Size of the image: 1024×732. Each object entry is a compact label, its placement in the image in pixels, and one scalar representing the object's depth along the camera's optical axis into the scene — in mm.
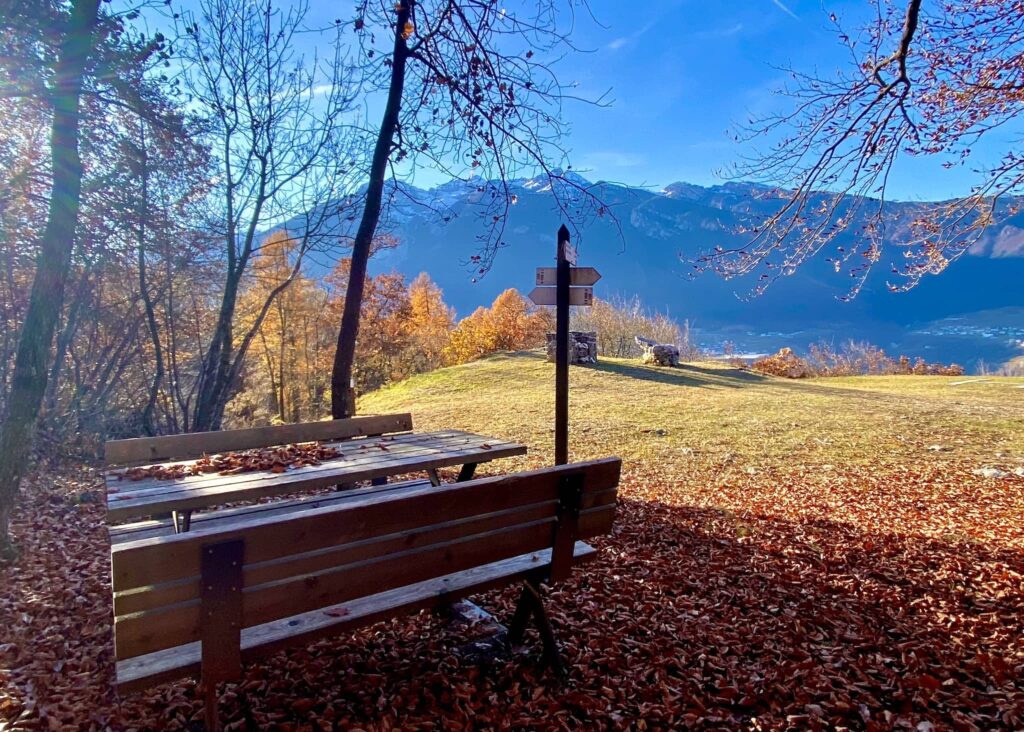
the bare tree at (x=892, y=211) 4566
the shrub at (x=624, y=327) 30875
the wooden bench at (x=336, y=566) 1677
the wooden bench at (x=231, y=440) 3512
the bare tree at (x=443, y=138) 4363
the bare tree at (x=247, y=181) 6629
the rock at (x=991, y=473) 6055
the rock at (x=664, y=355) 21698
